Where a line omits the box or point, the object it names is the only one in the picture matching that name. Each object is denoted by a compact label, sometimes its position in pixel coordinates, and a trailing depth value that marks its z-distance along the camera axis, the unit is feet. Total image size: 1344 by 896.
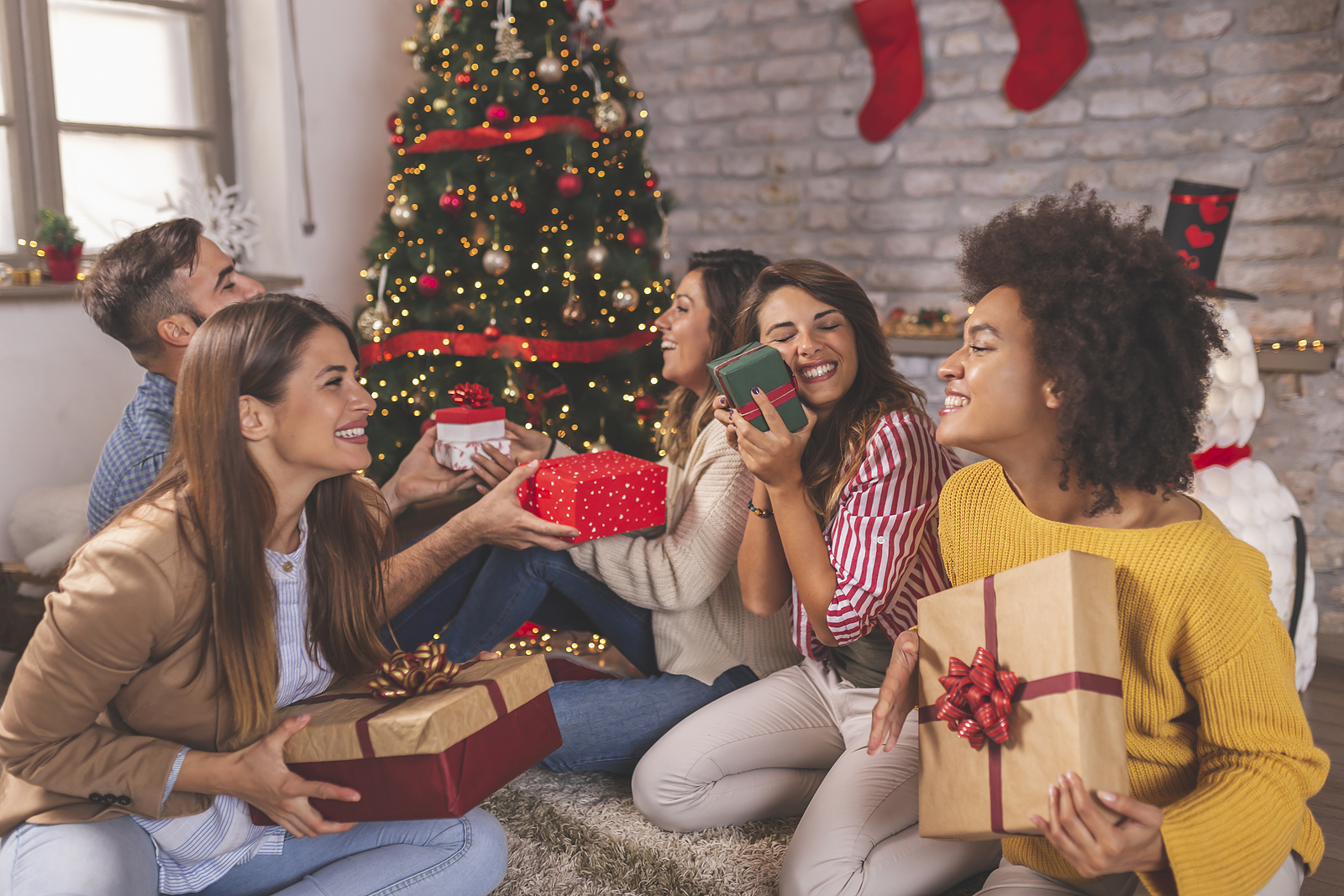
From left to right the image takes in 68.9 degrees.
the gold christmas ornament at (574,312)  10.69
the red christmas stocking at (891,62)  11.70
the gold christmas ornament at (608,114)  10.64
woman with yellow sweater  3.63
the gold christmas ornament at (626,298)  10.73
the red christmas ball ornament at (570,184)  10.44
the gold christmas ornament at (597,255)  10.65
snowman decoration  6.68
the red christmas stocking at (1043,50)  10.72
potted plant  10.18
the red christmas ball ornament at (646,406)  11.05
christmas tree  10.55
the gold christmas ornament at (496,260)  10.45
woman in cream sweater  6.73
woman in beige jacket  4.14
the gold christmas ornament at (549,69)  10.34
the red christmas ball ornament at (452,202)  10.44
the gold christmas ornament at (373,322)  10.86
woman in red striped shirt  5.33
